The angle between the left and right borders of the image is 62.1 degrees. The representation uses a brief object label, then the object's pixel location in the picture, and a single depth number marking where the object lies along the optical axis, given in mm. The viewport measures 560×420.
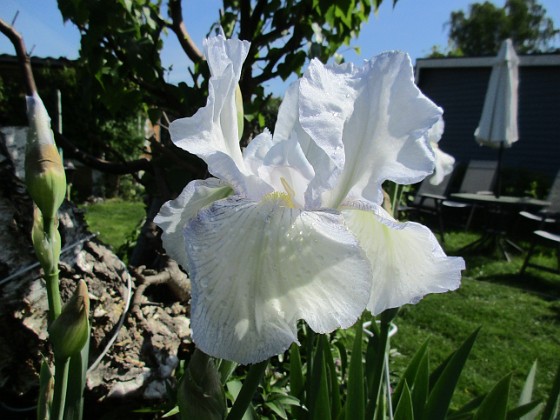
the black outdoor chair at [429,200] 6961
